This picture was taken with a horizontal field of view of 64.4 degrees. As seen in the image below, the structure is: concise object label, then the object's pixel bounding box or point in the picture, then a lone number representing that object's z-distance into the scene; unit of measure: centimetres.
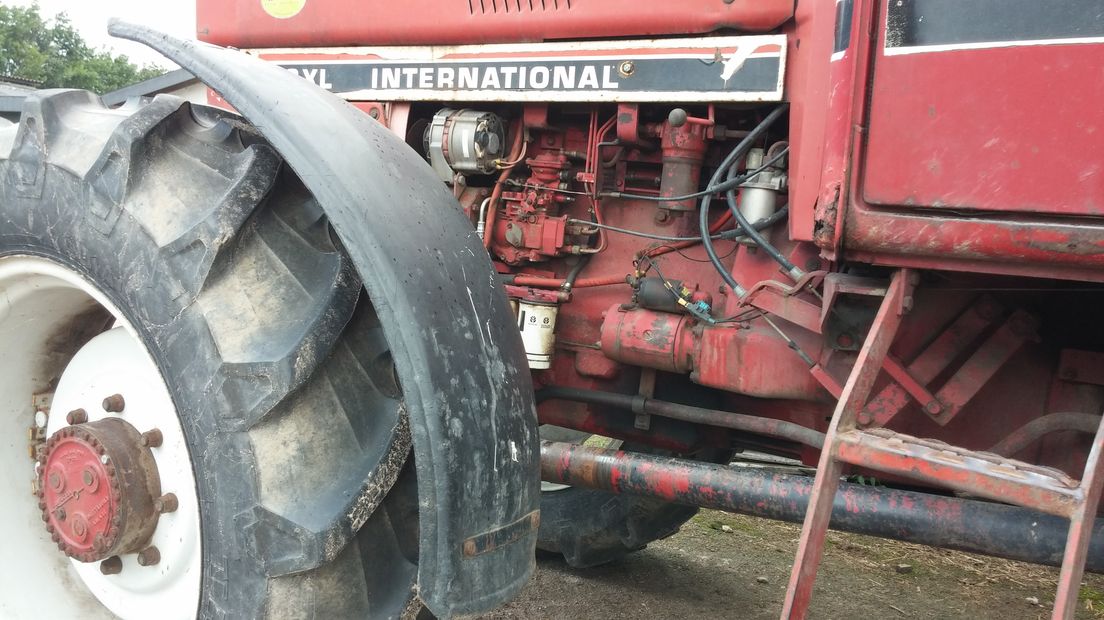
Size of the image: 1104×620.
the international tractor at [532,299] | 131
